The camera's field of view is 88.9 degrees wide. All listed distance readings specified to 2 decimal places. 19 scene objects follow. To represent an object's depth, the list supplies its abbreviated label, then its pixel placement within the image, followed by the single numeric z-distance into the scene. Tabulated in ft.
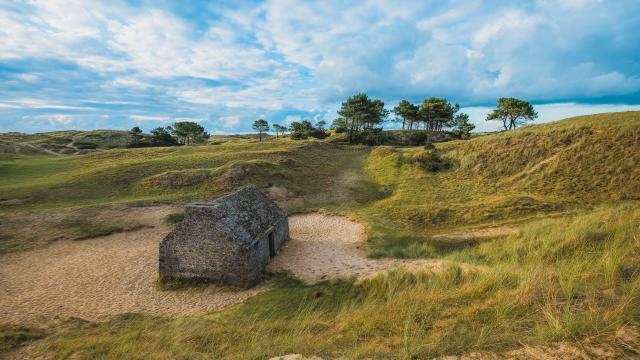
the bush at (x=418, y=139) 260.62
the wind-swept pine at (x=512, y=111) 246.47
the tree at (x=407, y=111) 306.35
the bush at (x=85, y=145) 289.06
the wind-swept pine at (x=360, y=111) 269.03
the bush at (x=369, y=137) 271.08
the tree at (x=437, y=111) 296.10
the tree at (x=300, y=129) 311.06
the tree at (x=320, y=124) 351.09
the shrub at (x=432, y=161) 150.00
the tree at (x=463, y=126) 293.43
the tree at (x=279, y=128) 414.17
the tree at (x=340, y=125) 319.27
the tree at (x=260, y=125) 345.51
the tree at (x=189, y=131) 300.40
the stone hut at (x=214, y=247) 59.93
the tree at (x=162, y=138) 304.91
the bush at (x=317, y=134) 315.78
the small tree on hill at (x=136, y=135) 331.41
